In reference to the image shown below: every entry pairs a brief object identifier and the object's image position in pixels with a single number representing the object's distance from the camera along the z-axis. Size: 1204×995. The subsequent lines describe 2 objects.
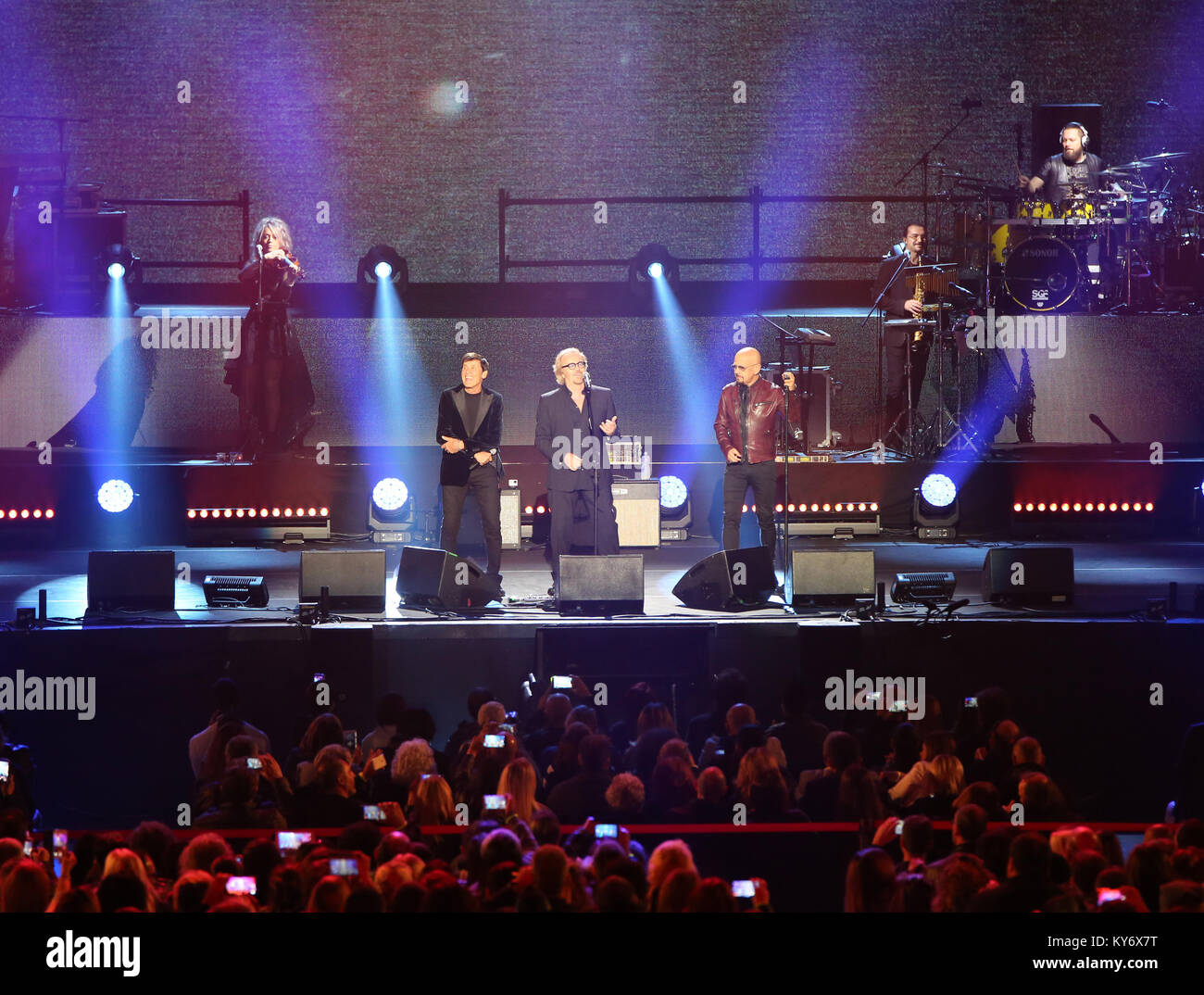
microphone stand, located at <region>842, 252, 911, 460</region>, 12.40
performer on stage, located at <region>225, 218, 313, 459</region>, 11.19
